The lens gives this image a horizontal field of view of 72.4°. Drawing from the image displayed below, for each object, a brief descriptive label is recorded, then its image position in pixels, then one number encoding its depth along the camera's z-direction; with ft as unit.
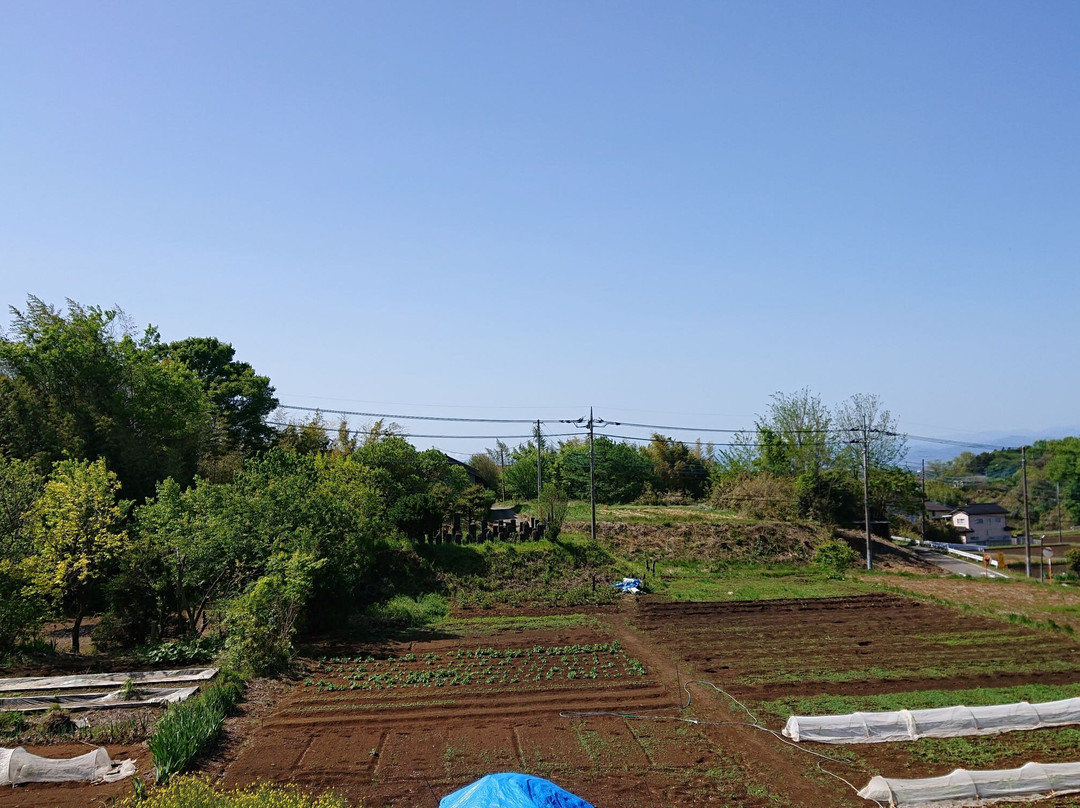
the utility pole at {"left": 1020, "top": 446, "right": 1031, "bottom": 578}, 123.03
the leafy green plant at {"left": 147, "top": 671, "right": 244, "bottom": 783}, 33.99
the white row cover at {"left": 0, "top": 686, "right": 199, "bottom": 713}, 42.91
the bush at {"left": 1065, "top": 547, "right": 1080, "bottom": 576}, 128.98
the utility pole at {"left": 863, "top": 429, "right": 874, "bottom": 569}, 112.78
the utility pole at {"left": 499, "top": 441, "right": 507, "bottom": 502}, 195.31
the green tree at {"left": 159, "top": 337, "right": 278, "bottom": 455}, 153.89
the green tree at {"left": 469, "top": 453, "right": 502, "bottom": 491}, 202.39
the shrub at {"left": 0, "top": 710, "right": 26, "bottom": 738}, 38.55
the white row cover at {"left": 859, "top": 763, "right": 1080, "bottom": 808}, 31.68
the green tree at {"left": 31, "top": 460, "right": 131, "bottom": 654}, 53.21
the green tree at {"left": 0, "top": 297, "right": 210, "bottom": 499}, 82.94
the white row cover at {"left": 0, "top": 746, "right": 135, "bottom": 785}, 33.40
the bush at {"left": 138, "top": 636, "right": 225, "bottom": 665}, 53.72
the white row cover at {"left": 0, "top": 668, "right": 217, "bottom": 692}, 46.91
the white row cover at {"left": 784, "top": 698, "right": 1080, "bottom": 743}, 38.86
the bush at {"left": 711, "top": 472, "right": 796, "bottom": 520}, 139.33
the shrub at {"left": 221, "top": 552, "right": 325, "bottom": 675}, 51.52
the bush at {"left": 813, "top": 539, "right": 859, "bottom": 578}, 106.14
